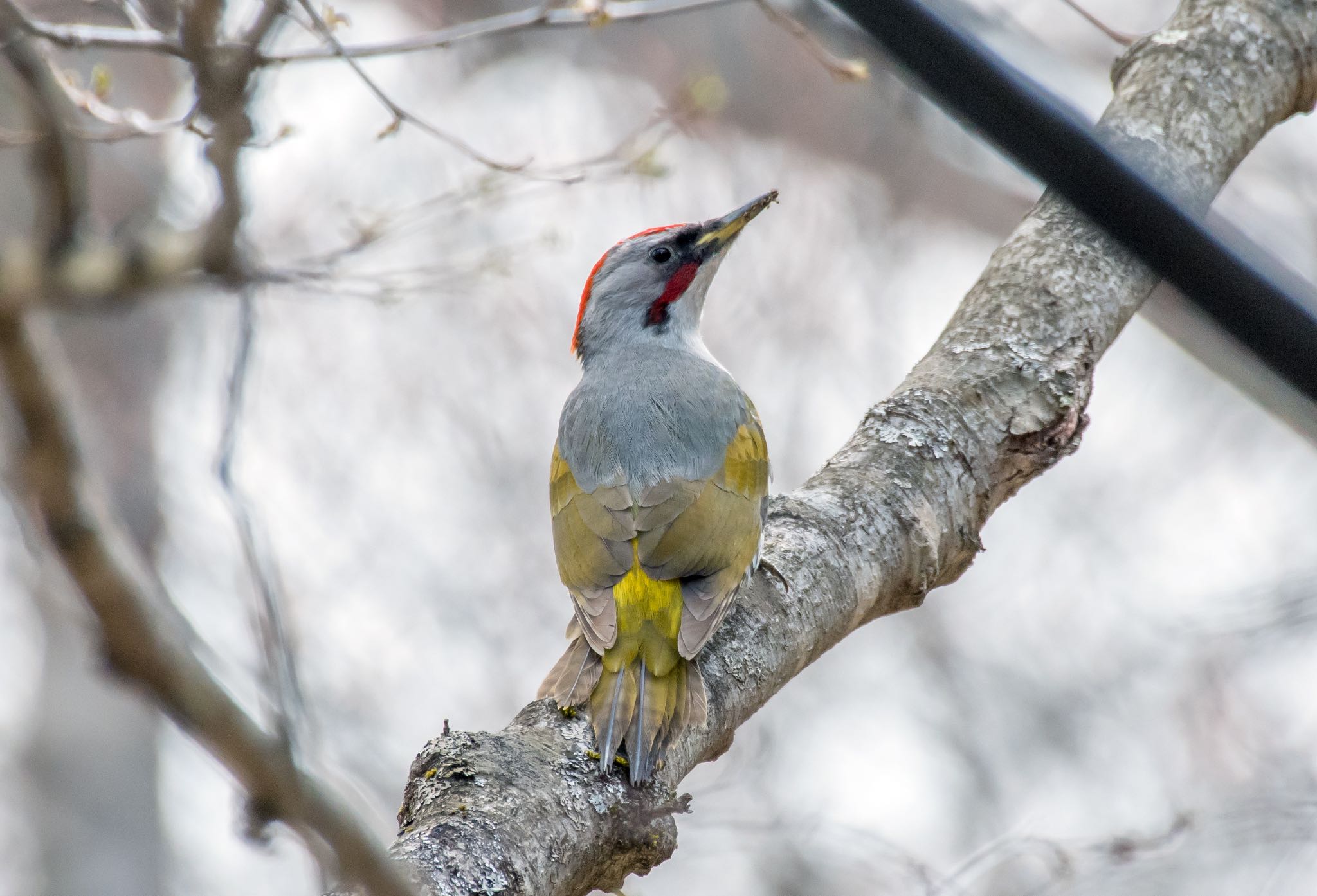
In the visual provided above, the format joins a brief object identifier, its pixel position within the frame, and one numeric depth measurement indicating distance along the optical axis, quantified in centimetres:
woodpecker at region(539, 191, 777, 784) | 616
